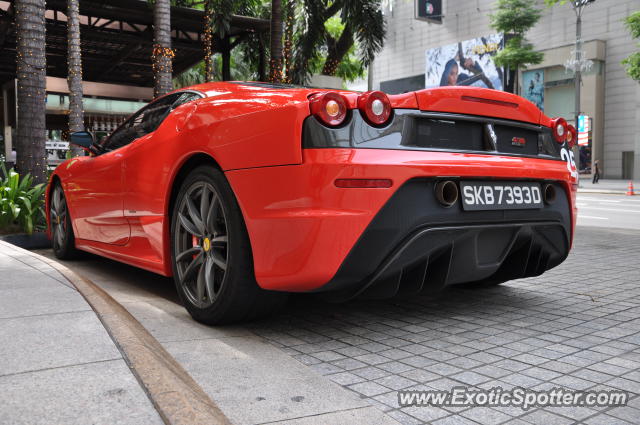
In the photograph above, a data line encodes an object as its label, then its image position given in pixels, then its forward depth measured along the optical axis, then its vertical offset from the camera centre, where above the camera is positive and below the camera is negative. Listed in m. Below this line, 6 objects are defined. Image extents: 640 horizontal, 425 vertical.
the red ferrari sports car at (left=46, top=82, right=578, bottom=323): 2.60 -0.12
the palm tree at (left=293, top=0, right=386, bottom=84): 15.16 +3.72
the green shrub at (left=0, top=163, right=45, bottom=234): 6.77 -0.42
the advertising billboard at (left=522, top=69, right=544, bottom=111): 41.08 +5.79
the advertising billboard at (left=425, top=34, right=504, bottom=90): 45.53 +8.50
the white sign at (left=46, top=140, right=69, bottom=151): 20.00 +0.80
